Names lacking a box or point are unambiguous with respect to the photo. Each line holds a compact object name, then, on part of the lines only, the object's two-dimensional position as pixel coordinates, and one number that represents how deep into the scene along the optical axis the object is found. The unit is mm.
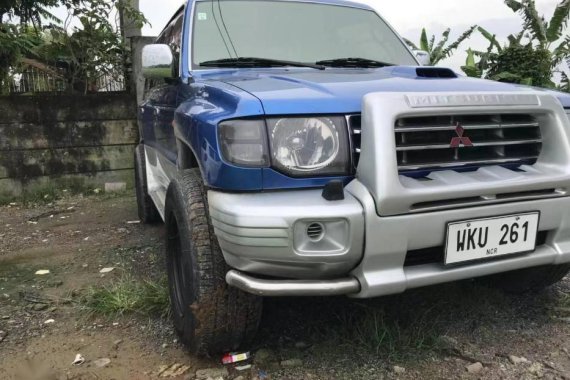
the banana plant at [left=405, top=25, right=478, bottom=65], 10203
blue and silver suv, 1815
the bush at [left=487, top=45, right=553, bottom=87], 8227
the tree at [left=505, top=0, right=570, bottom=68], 9344
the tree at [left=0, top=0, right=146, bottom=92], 6391
